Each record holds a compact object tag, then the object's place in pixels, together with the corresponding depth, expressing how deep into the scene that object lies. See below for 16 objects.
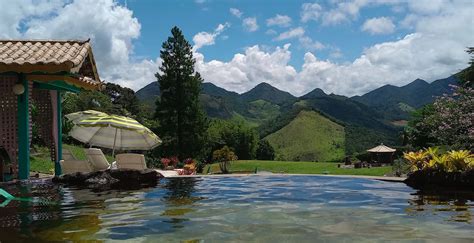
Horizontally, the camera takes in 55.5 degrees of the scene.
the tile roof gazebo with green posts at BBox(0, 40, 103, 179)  10.29
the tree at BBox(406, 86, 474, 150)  19.81
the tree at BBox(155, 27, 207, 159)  39.75
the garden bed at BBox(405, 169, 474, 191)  10.30
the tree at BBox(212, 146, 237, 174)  27.11
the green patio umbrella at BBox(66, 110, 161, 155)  16.81
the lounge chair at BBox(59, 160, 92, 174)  12.15
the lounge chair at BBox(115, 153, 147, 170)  13.39
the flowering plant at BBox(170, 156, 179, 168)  23.73
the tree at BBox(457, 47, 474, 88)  34.12
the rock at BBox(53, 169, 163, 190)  11.45
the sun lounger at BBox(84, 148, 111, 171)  12.41
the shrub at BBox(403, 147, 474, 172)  10.58
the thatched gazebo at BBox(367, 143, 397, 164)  48.78
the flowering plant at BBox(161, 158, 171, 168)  22.23
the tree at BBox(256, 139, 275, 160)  80.94
